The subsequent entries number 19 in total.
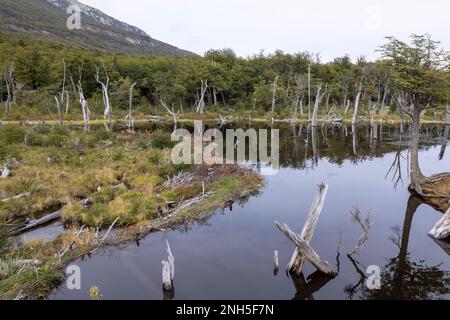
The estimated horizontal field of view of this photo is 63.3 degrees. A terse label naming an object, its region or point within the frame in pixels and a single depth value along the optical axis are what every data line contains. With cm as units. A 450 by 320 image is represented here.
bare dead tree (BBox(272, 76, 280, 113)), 6835
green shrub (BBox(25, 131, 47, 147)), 2872
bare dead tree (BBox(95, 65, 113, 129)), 5550
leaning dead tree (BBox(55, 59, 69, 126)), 5990
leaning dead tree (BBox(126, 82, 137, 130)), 4716
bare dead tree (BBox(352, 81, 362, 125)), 5779
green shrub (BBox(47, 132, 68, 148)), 2891
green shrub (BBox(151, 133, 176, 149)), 2976
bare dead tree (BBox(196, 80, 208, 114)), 6950
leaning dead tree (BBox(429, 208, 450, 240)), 1365
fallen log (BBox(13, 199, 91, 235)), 1413
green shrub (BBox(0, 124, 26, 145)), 2817
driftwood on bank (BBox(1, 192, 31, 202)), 1630
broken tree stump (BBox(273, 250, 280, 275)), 1122
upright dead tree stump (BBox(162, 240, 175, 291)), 1013
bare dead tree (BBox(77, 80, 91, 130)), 4699
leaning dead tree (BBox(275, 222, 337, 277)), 1067
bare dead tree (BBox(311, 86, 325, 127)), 5419
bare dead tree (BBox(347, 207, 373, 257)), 1191
